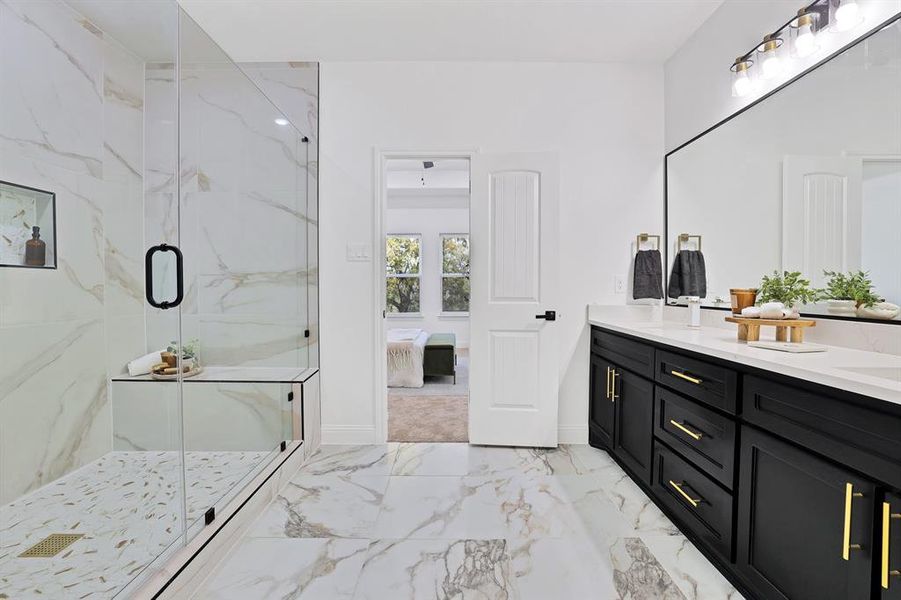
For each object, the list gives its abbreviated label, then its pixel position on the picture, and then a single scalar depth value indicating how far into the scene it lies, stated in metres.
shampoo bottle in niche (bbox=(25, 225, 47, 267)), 1.50
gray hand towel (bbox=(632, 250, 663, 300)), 2.88
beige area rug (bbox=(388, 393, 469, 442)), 3.12
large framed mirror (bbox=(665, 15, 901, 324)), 1.52
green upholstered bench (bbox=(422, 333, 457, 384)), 4.66
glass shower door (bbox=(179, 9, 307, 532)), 1.91
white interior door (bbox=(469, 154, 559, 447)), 2.84
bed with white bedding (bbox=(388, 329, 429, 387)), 4.44
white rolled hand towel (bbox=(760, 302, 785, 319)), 1.76
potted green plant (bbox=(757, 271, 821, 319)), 1.78
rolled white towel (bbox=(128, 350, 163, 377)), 1.87
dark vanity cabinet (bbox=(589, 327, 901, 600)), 1.04
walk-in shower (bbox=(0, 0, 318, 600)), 1.44
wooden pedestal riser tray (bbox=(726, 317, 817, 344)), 1.71
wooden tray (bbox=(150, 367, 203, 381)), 1.86
